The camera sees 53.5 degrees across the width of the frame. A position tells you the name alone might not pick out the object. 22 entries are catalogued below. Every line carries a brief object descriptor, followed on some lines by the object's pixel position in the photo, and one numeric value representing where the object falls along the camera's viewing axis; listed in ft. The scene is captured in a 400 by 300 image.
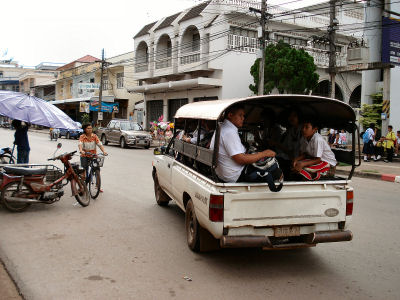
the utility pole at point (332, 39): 63.10
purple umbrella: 24.16
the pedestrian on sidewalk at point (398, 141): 59.55
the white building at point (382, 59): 58.34
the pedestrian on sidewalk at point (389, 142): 57.07
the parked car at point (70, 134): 115.85
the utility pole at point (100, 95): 110.40
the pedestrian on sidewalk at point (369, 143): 57.62
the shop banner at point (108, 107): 129.90
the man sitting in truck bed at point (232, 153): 15.19
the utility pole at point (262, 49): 60.49
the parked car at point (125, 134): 78.89
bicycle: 28.17
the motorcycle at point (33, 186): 23.47
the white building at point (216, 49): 86.17
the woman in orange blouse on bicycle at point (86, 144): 28.71
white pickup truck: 14.23
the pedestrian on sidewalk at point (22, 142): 33.03
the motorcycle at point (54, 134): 101.12
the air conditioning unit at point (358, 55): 69.41
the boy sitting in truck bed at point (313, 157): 17.17
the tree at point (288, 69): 75.56
